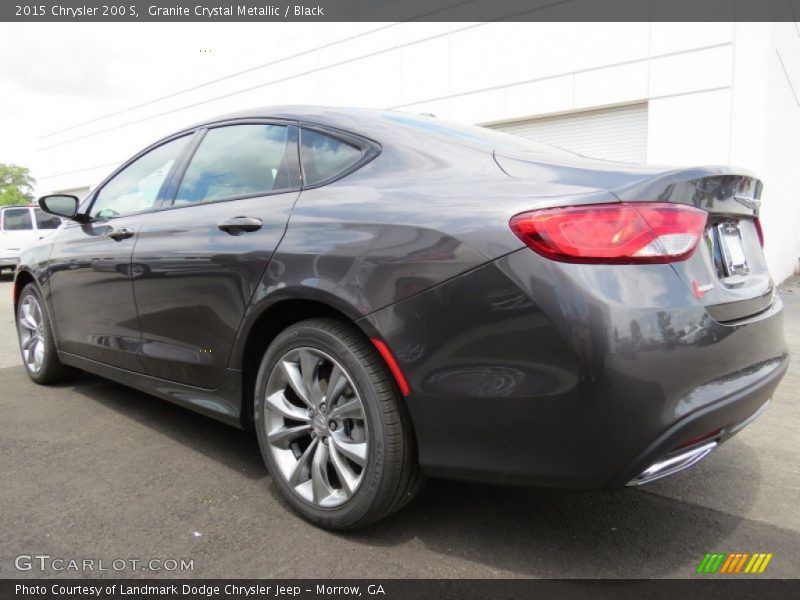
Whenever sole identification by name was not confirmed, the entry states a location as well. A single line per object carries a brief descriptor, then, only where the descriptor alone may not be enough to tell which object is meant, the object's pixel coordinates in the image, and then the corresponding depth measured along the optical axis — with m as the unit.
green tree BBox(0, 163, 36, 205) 92.89
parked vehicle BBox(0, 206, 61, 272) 14.52
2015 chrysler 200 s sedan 1.64
